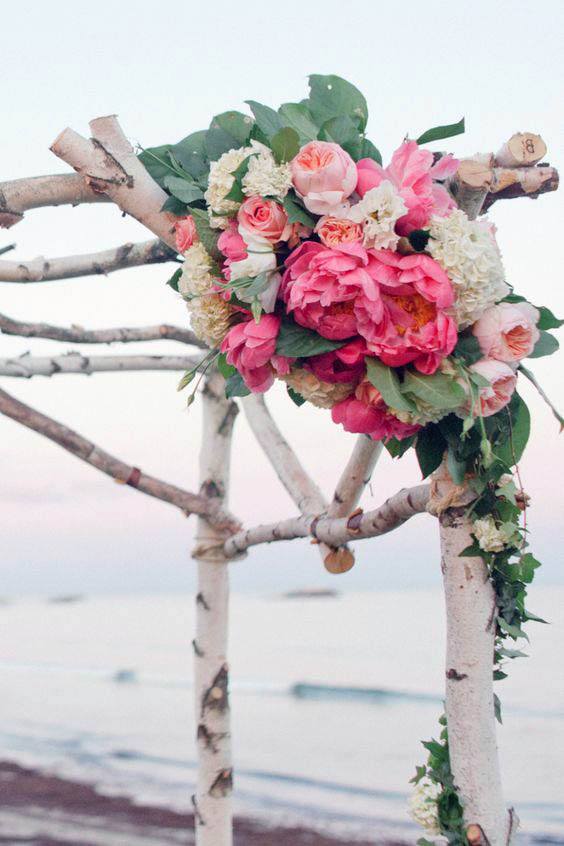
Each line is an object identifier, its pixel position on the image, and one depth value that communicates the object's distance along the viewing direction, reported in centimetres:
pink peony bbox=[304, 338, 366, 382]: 157
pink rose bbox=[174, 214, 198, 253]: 177
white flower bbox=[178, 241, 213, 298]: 167
